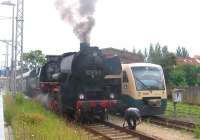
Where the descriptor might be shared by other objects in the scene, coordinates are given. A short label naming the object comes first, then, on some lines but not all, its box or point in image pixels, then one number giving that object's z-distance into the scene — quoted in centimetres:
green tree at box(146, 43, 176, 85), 5230
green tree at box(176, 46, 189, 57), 13360
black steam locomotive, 1855
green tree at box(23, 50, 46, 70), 7806
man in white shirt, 1653
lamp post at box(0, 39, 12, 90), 3624
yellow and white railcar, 2031
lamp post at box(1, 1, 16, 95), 2684
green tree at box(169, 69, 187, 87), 4244
